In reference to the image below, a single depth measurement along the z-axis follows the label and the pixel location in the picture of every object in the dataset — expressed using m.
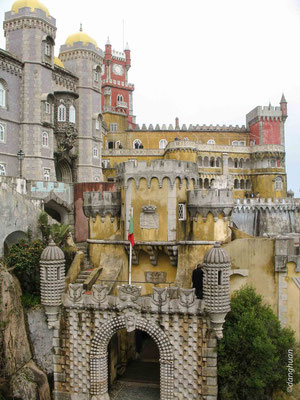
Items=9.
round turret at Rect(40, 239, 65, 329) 19.28
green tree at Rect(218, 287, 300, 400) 18.06
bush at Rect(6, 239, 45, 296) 21.98
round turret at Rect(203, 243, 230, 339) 17.80
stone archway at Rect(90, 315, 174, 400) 18.77
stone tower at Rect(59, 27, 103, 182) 43.94
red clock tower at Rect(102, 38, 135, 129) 76.44
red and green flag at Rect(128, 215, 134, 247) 21.59
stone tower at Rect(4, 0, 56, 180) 36.81
